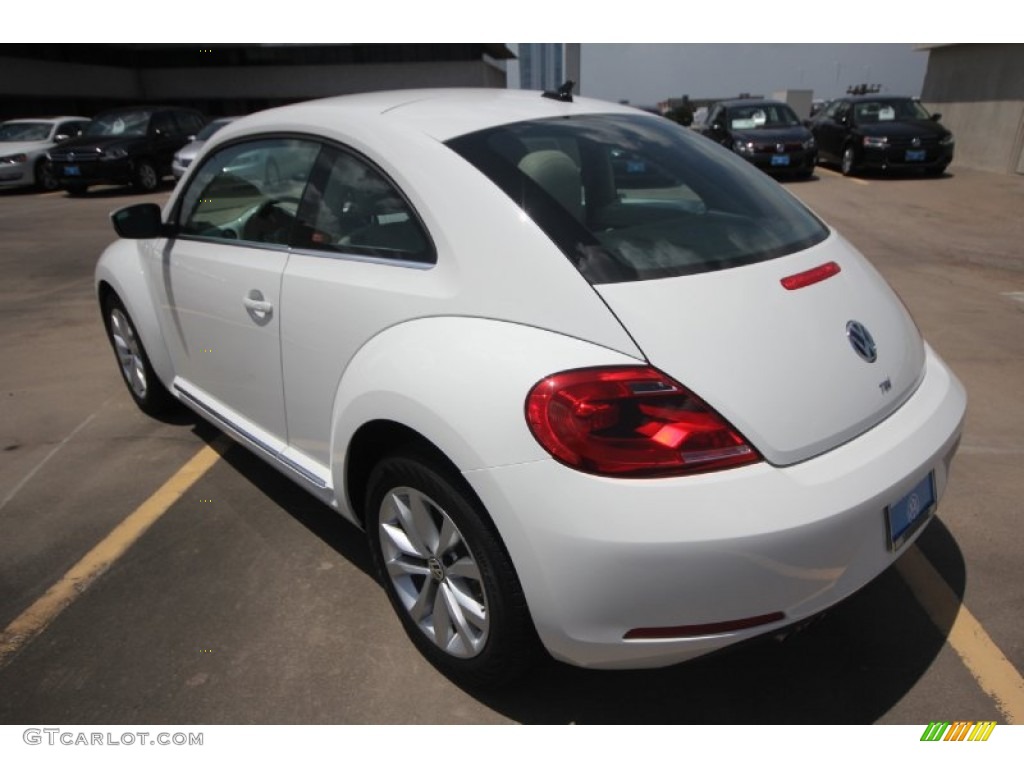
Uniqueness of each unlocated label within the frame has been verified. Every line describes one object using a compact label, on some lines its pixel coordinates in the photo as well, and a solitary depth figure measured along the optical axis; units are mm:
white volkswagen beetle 1654
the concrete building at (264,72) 36781
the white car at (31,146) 15469
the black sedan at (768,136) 13867
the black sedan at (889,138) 14062
